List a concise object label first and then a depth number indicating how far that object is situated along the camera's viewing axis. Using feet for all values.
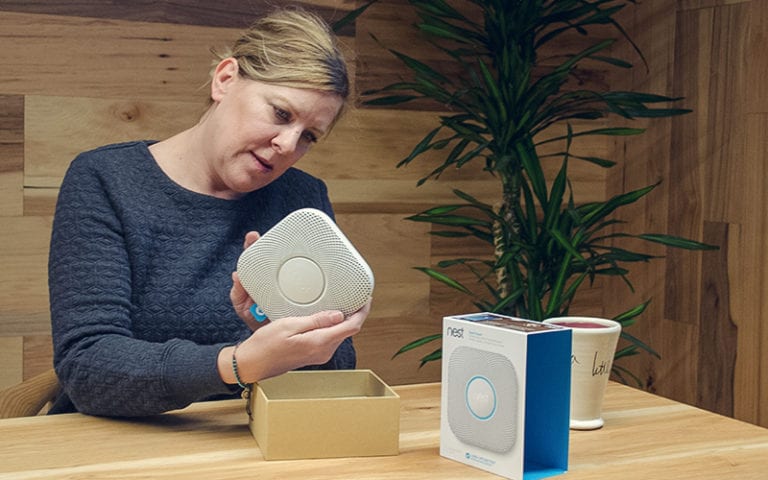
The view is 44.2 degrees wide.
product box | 3.90
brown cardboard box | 3.98
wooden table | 3.84
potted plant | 8.63
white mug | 4.61
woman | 4.54
